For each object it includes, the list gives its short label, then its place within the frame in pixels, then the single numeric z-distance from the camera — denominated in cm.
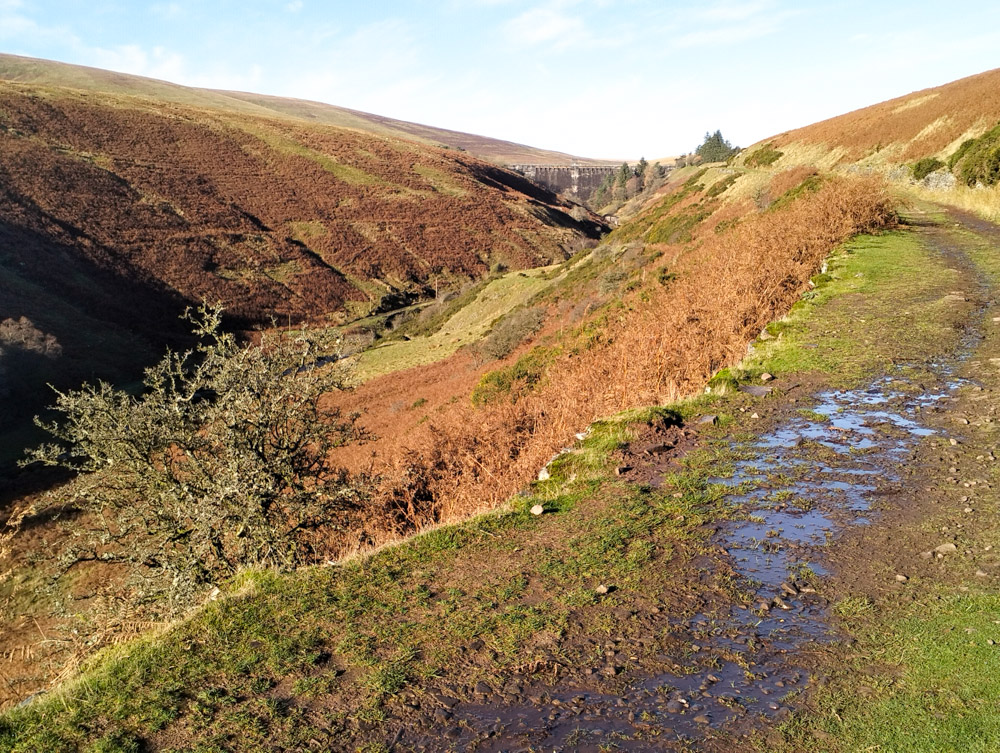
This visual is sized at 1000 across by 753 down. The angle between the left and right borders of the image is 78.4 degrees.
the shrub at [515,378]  2091
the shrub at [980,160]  2483
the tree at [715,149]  9956
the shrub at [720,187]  4000
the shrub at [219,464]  1013
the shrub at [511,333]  3008
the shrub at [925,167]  3145
